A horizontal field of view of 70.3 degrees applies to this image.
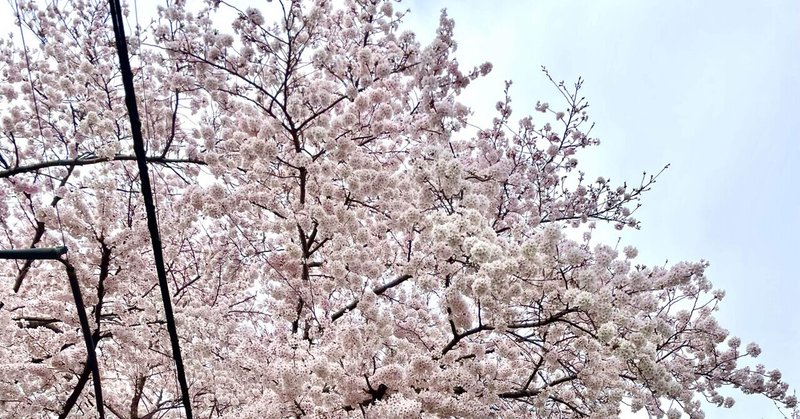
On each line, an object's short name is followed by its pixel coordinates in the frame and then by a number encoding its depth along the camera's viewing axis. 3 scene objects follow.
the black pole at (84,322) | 2.20
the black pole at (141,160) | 2.55
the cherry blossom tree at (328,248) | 4.82
